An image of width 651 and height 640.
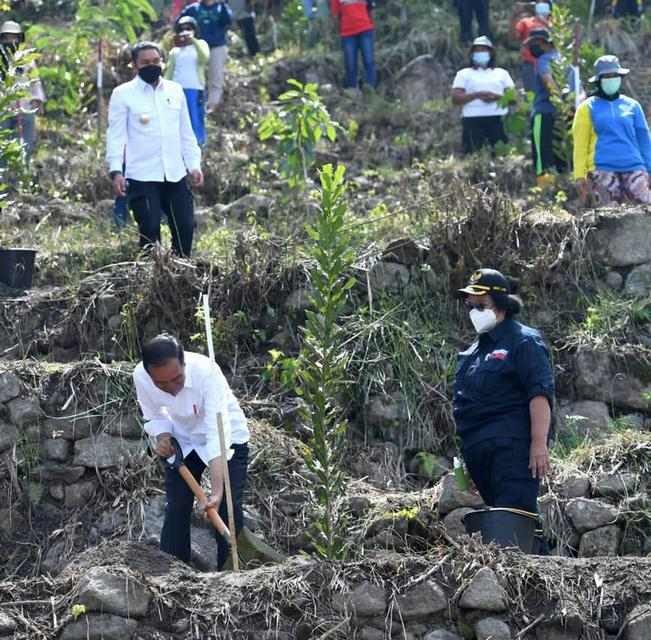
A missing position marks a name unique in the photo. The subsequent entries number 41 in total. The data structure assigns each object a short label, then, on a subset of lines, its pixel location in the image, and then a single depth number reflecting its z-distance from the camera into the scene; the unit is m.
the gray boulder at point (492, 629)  7.85
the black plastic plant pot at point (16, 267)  12.18
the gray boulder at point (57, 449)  10.70
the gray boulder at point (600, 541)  9.68
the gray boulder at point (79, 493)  10.55
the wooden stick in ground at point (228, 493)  8.66
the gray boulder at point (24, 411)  10.77
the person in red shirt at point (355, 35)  16.89
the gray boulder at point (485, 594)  7.90
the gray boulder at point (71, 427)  10.77
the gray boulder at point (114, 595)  7.89
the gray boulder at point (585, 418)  10.81
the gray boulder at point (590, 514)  9.76
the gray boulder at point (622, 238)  11.95
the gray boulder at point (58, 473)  10.63
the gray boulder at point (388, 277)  11.87
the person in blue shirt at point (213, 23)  16.61
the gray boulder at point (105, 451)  10.58
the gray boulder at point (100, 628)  7.88
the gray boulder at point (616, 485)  9.90
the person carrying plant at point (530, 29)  15.82
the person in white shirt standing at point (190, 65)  15.10
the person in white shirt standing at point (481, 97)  15.22
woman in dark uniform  8.84
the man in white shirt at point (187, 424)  8.74
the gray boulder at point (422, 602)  7.92
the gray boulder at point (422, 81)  17.52
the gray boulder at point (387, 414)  11.10
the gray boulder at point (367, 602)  7.92
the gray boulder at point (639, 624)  7.80
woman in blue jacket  12.33
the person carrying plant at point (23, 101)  14.03
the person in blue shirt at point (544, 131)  14.48
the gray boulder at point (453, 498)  9.83
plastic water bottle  9.16
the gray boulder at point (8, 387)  10.88
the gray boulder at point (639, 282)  11.80
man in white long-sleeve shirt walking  11.97
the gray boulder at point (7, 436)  10.70
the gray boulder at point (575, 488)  9.93
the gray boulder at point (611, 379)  11.17
